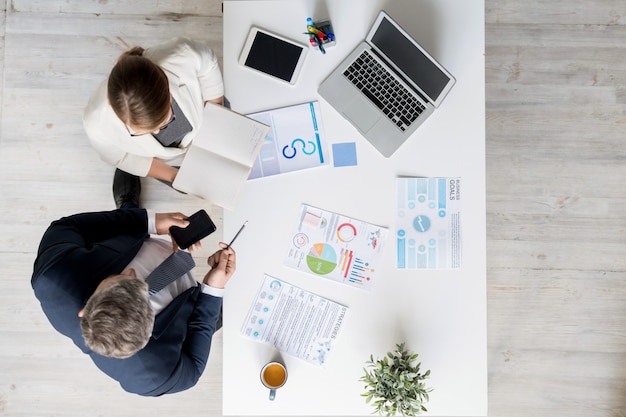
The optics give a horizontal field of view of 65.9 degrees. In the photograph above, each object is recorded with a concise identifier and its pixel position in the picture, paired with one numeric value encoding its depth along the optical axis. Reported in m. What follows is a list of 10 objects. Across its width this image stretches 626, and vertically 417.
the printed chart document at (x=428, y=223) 1.55
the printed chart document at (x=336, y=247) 1.56
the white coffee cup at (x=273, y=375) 1.51
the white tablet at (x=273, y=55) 1.56
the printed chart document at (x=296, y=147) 1.57
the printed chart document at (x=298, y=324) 1.55
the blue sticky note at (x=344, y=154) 1.57
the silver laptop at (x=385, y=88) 1.53
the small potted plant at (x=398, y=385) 1.45
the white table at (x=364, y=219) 1.55
